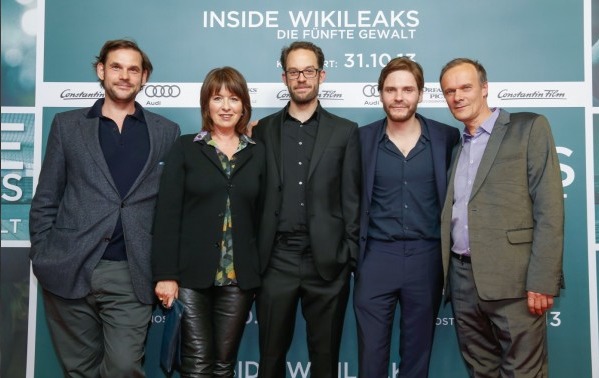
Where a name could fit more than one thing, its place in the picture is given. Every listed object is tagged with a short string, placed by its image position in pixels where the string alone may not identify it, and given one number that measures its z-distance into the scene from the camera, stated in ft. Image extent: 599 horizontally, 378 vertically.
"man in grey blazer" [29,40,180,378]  8.40
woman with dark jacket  8.22
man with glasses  8.75
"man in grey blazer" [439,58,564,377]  8.12
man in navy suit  8.86
